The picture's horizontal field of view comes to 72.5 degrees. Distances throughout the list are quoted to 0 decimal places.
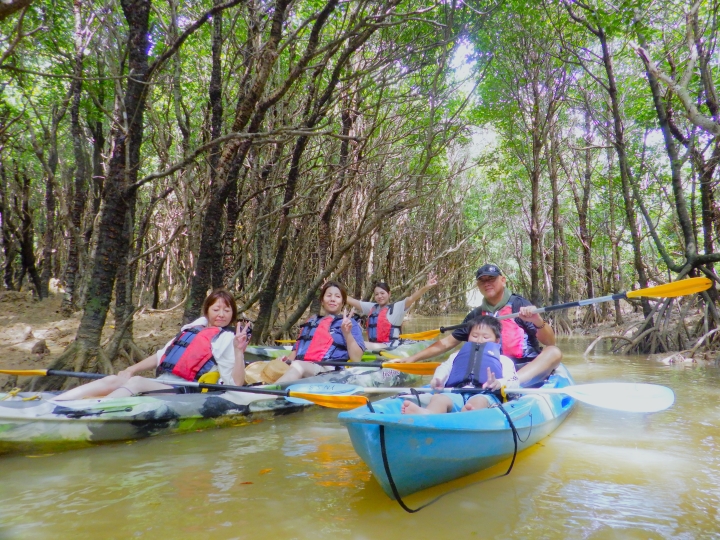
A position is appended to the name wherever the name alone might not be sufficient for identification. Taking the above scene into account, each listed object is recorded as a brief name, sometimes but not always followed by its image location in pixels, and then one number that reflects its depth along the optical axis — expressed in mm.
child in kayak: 2949
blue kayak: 2150
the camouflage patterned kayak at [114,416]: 3016
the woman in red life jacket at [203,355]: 3814
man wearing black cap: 3926
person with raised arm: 7555
